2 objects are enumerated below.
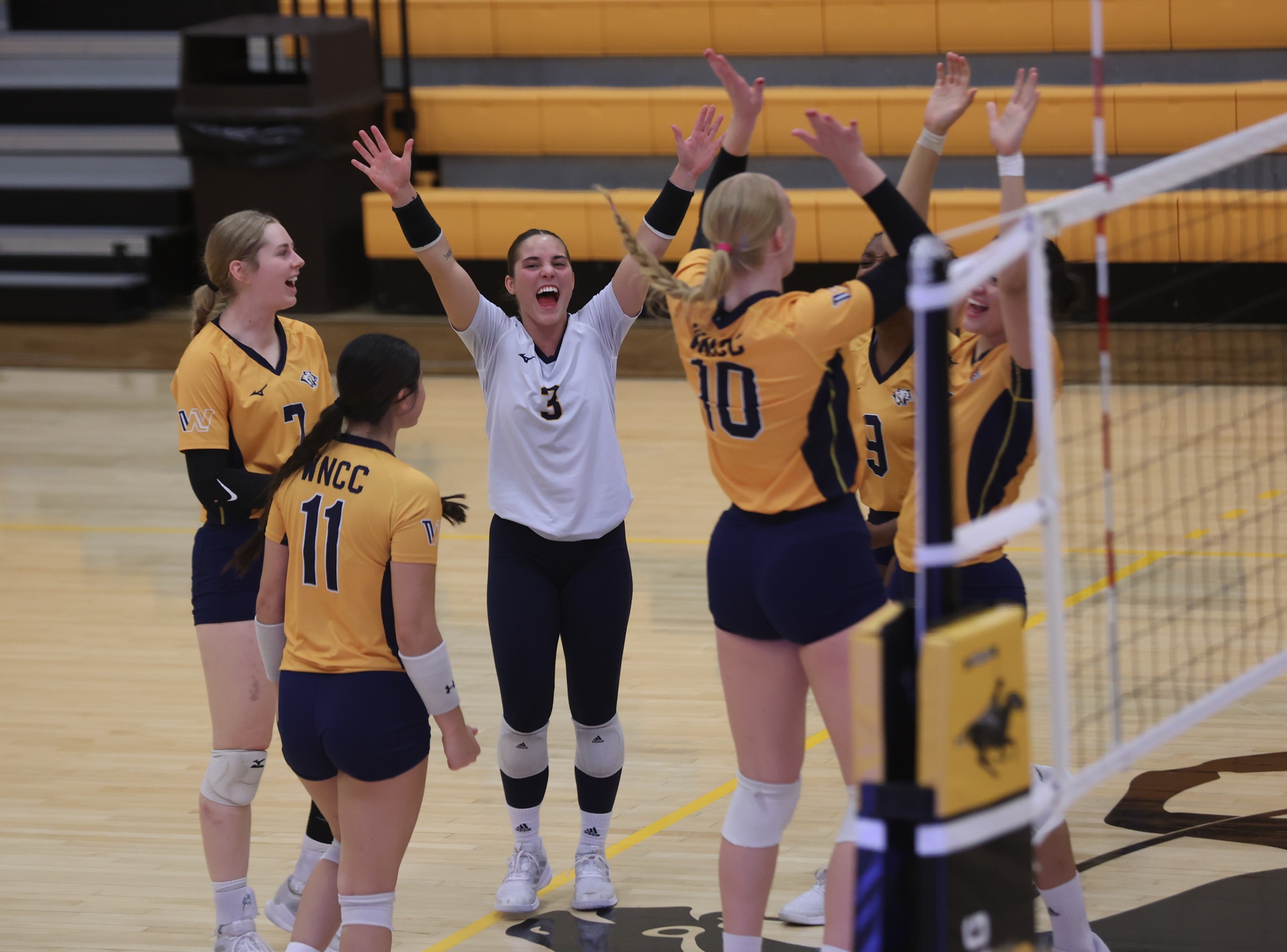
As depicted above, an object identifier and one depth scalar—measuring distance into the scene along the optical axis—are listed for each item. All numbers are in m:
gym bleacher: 21.03
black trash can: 21.97
